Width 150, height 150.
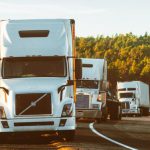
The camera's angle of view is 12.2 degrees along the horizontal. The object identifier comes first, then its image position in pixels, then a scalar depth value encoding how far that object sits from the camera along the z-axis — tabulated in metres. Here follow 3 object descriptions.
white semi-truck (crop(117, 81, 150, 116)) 66.81
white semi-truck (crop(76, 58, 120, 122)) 38.06
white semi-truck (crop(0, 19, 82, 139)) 20.16
